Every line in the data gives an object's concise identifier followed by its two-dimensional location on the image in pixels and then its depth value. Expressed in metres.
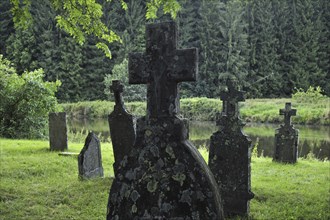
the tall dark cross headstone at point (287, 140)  11.31
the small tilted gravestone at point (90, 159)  8.23
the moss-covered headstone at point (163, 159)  2.49
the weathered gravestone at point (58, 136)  11.65
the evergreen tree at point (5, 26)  48.56
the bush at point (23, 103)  15.52
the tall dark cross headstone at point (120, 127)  7.35
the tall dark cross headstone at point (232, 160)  6.12
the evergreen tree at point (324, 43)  45.56
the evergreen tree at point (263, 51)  46.50
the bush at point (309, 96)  34.16
